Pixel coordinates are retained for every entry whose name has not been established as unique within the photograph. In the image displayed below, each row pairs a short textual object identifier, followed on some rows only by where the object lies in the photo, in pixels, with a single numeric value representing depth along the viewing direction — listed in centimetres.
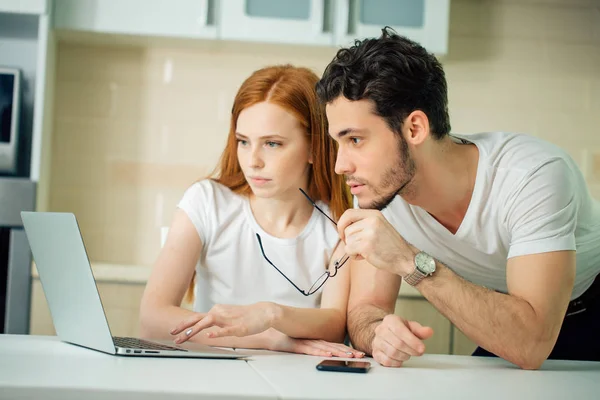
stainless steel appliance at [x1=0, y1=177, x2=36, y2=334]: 238
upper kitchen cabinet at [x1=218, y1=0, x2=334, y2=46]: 262
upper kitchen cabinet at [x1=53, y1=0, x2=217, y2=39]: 257
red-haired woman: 172
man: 132
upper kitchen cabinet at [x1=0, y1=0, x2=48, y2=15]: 245
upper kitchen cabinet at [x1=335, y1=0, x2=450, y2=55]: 267
